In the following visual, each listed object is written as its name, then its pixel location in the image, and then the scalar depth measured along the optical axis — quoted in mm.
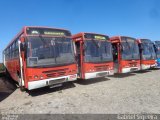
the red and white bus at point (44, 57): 5135
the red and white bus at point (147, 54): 9662
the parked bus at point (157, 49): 11063
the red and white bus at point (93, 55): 6743
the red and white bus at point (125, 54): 8339
